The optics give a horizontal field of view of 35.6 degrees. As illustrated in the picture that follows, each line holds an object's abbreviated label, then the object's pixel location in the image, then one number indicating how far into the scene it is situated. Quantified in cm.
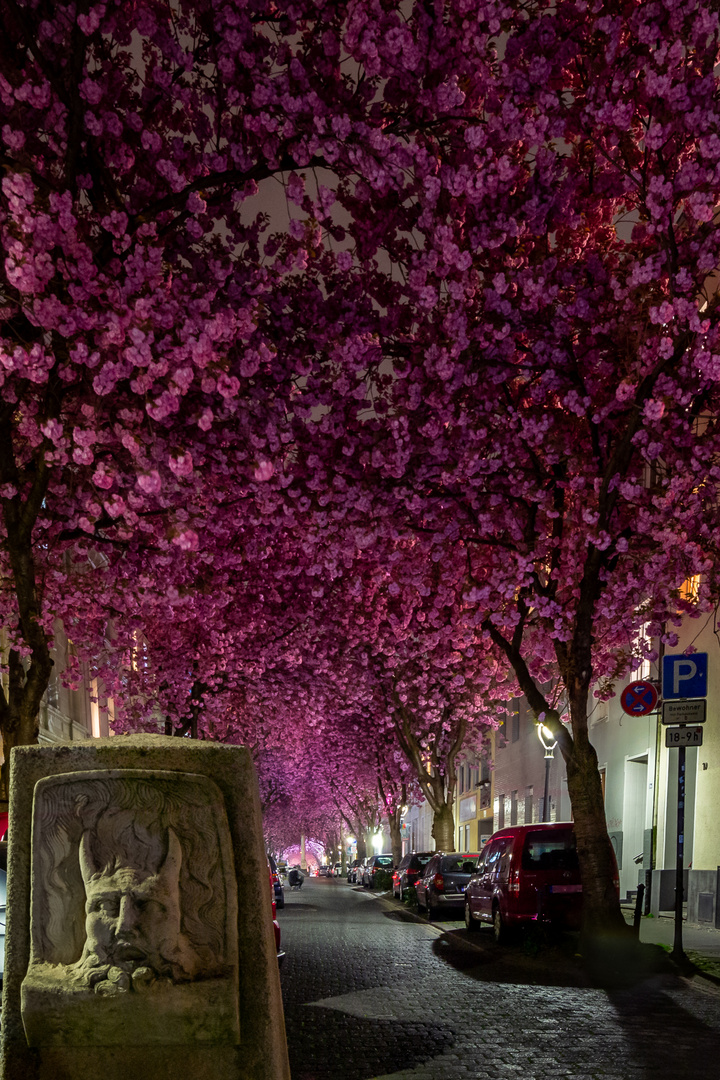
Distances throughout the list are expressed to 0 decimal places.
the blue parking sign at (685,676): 1311
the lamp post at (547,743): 2546
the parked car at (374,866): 4825
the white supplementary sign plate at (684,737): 1285
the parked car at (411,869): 3075
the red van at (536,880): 1622
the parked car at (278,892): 2159
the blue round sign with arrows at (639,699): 1577
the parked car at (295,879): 6081
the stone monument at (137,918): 349
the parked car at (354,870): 6009
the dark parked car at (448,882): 2414
